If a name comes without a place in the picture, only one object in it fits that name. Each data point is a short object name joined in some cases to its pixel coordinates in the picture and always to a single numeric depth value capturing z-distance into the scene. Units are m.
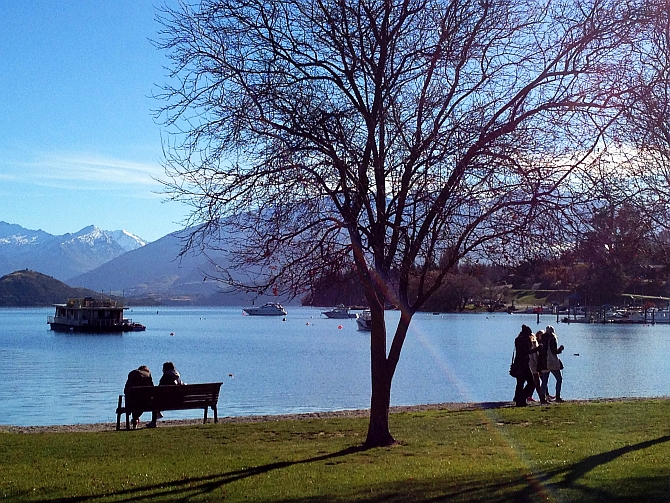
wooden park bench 18.33
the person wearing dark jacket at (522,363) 20.75
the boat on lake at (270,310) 197.62
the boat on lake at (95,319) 112.56
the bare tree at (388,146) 11.73
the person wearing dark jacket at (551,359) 22.11
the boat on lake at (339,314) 166.21
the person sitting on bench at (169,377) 20.23
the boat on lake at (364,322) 105.68
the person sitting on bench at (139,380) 19.20
